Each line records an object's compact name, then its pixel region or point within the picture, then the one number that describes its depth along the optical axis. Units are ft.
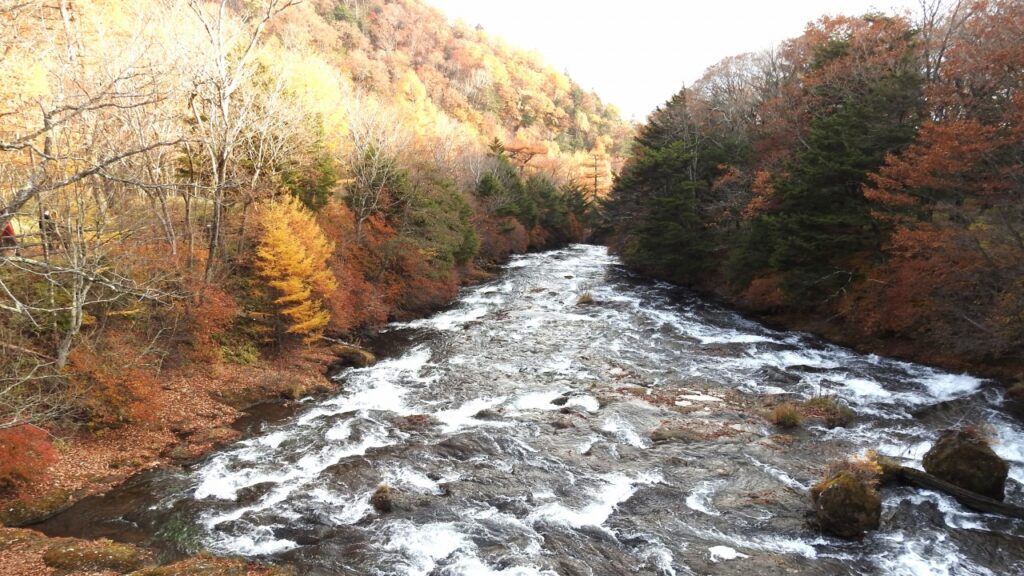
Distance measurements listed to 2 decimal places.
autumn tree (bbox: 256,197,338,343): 66.59
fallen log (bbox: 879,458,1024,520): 35.83
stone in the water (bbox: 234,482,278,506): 38.67
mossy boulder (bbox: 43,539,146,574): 29.60
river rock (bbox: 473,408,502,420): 53.42
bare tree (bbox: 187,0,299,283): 56.54
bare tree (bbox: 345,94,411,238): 94.32
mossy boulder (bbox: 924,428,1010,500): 36.91
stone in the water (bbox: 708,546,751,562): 32.71
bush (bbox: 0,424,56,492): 36.96
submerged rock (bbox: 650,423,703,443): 48.65
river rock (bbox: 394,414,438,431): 51.26
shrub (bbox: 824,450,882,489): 38.29
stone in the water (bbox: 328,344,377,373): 72.08
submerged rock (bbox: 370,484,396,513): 37.65
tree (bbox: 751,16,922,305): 74.38
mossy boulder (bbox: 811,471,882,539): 33.88
